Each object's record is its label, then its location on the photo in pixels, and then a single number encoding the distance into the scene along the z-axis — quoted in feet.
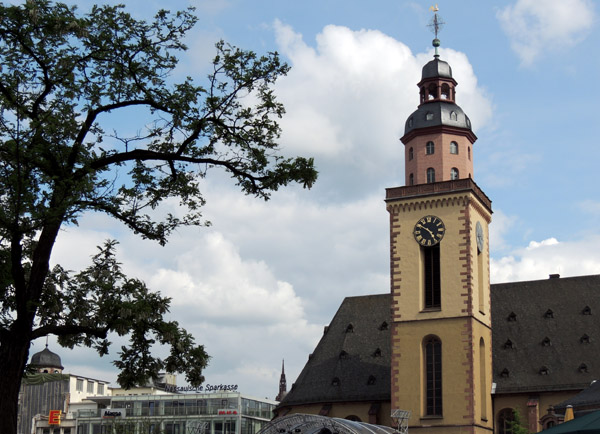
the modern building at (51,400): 319.88
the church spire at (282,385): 426.43
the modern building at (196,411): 285.35
